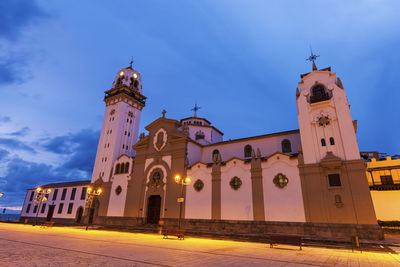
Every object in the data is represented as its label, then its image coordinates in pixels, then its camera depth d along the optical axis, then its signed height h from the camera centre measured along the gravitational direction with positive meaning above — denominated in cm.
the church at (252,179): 1978 +384
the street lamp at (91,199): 3528 +162
